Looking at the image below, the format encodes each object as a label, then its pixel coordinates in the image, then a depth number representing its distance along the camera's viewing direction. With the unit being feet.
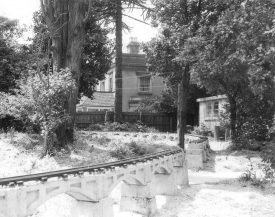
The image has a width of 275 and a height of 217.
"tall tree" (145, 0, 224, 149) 66.59
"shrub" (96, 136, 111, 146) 59.98
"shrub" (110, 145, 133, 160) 50.18
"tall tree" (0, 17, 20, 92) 72.69
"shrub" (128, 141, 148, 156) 54.39
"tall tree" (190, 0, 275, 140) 42.83
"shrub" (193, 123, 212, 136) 106.22
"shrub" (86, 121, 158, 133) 96.43
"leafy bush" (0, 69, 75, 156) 47.93
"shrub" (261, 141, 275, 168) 41.02
